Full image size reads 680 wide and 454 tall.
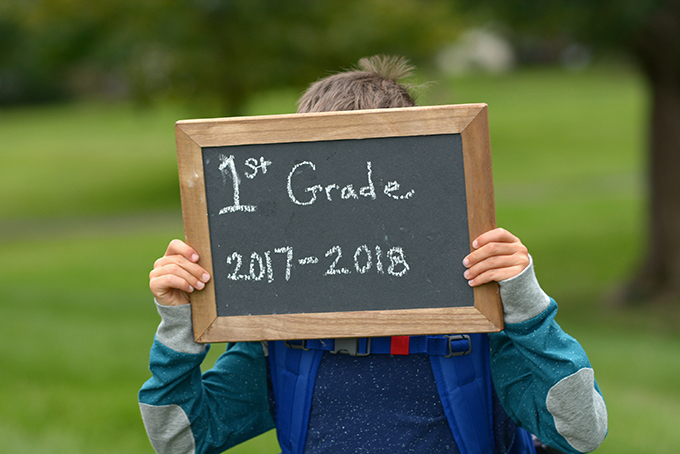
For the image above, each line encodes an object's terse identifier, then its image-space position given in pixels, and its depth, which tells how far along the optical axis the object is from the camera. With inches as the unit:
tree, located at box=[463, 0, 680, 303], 339.9
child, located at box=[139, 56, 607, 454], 107.8
